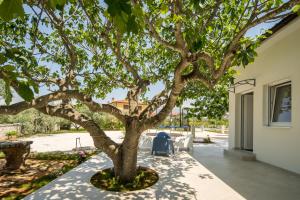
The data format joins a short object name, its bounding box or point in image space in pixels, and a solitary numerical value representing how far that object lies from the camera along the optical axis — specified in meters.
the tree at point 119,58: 1.44
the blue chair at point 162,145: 8.32
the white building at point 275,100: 5.54
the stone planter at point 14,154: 6.43
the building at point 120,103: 45.30
